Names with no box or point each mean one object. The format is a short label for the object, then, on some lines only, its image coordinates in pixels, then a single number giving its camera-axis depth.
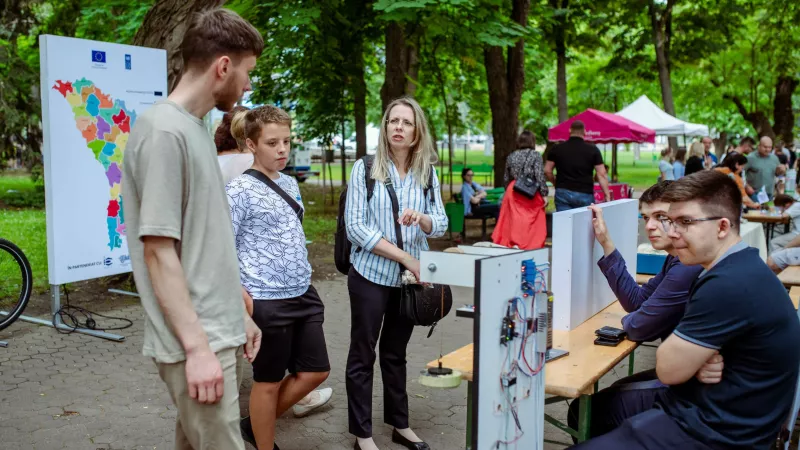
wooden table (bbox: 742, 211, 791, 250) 9.84
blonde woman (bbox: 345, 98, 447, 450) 4.13
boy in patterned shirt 3.86
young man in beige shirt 2.13
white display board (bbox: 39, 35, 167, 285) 6.50
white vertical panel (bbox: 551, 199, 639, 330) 3.99
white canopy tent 19.45
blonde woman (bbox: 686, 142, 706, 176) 13.54
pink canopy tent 16.50
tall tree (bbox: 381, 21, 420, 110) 12.97
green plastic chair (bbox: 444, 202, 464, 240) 13.18
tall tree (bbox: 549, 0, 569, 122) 17.66
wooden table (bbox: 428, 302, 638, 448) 3.08
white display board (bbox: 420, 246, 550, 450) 2.51
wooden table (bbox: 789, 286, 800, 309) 5.26
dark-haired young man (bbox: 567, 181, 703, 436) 3.48
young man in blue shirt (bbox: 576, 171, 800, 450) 2.69
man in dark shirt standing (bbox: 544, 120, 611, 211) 11.20
